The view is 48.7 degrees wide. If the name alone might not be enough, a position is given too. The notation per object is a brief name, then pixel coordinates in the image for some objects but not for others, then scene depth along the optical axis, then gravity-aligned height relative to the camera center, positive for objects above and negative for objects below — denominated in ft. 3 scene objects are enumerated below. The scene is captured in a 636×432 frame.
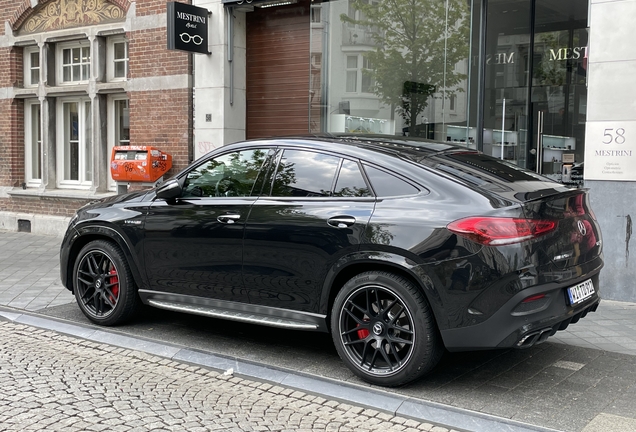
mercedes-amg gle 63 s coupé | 14.19 -2.27
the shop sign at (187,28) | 35.06 +5.98
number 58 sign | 25.12 -0.05
